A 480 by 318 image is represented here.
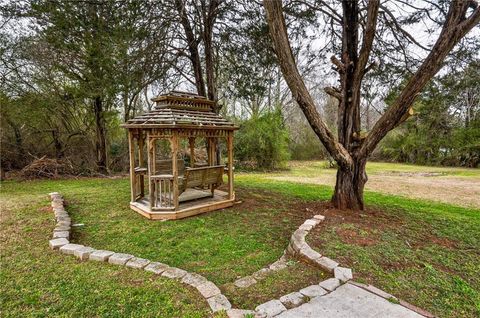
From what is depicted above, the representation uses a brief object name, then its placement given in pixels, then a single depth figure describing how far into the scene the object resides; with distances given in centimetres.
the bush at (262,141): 1462
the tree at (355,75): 384
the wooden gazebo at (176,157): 508
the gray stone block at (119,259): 309
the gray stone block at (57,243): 348
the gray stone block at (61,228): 403
